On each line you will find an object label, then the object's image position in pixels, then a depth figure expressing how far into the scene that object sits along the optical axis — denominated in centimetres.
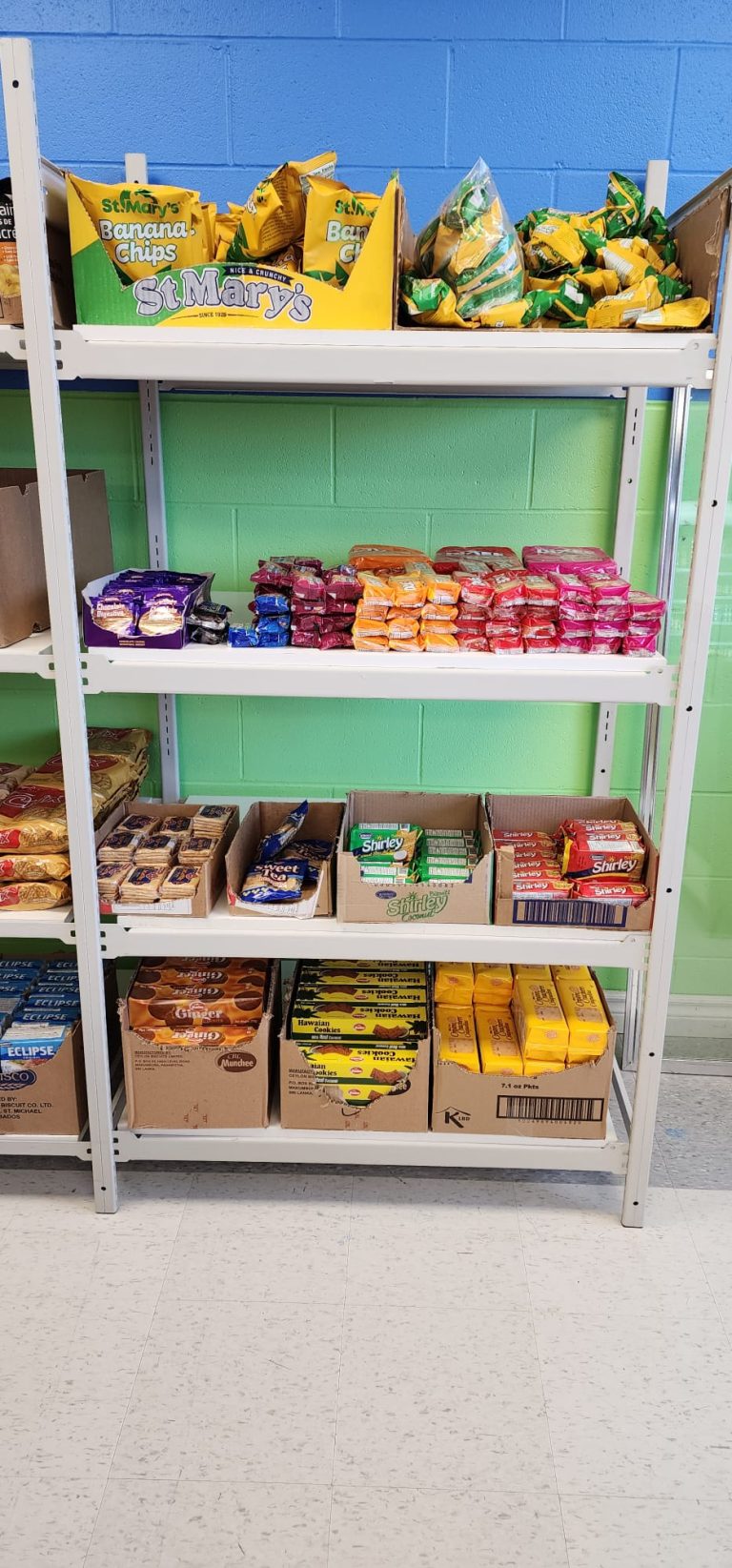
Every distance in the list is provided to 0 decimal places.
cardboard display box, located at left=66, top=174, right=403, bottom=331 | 187
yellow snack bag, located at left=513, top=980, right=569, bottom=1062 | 230
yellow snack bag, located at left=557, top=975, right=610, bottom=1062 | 230
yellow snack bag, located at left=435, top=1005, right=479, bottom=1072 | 233
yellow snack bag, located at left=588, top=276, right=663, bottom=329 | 190
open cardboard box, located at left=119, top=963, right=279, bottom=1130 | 232
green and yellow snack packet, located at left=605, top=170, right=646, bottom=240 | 206
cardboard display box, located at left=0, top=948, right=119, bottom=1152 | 236
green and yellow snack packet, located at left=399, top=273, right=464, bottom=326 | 186
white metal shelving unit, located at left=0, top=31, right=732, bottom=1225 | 188
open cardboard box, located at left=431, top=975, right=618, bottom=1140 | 231
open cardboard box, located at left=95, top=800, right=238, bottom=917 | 224
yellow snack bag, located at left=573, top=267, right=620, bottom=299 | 195
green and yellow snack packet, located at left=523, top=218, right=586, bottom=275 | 197
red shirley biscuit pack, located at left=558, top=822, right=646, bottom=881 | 225
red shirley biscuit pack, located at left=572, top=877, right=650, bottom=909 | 221
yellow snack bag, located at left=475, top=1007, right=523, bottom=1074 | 231
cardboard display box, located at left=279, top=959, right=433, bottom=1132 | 233
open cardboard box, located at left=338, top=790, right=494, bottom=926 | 221
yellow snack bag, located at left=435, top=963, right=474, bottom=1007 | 250
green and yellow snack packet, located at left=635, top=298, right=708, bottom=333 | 189
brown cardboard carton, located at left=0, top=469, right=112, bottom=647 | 210
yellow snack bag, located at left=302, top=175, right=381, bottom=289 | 188
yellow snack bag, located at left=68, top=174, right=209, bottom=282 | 190
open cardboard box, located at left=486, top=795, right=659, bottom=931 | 221
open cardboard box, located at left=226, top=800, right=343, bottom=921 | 226
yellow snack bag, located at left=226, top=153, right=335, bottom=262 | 188
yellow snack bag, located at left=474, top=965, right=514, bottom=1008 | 252
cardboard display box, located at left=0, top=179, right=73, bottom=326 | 191
